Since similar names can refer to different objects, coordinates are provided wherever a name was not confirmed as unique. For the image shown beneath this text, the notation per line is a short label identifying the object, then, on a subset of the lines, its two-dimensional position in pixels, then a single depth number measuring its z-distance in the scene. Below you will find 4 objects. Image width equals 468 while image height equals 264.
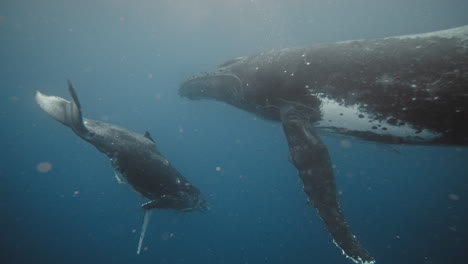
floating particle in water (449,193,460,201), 21.47
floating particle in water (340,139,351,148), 19.39
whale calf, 5.14
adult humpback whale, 4.08
